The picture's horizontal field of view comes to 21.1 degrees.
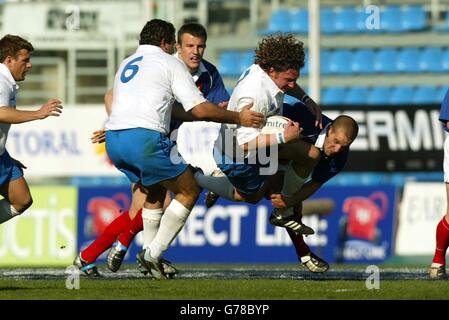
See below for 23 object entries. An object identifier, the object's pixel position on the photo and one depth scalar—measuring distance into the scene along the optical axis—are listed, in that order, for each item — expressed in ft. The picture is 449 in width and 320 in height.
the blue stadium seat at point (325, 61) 78.54
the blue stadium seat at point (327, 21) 80.28
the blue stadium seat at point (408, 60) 78.95
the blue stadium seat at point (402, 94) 77.82
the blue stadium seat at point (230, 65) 77.56
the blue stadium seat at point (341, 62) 78.89
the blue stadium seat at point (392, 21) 80.59
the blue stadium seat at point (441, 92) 76.74
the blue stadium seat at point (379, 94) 78.28
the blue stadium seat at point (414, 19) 80.02
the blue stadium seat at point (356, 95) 77.97
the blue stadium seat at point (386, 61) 79.61
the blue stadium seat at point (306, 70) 77.41
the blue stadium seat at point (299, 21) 81.30
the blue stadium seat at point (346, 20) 80.12
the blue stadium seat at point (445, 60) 79.00
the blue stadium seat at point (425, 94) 76.89
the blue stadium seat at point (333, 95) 77.61
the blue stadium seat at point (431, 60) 78.74
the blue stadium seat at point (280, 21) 80.88
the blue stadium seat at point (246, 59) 77.25
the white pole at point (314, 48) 65.72
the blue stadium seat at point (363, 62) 79.51
